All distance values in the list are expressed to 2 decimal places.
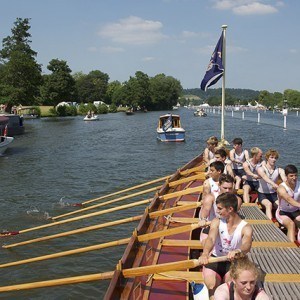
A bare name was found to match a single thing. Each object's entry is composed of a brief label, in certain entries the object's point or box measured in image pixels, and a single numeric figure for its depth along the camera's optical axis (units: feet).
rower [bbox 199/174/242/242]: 18.08
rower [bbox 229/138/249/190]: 32.79
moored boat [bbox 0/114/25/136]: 143.54
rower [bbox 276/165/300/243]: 21.33
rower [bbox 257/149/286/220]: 25.61
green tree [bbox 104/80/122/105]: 470.72
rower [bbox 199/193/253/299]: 14.56
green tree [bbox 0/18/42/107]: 215.31
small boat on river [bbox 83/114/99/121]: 235.24
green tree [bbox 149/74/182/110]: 475.72
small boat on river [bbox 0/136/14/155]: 89.11
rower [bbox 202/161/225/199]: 20.88
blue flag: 52.16
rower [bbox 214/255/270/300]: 10.76
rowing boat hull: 15.43
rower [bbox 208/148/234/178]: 25.58
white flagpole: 52.19
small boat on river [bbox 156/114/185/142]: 118.83
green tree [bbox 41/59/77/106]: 330.34
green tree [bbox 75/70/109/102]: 455.63
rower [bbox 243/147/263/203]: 28.76
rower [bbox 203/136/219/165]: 34.86
